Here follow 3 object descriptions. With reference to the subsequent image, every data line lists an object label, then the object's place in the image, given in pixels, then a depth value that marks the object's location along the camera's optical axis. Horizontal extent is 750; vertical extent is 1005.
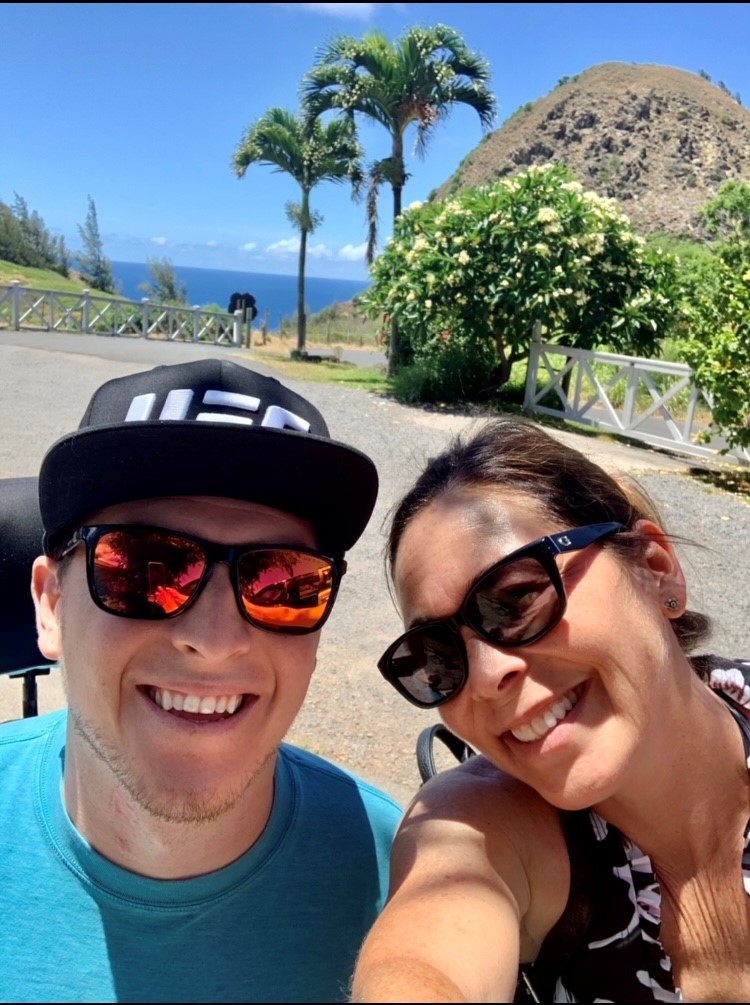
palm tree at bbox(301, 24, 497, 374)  17.72
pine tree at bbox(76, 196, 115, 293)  35.31
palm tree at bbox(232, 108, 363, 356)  21.59
